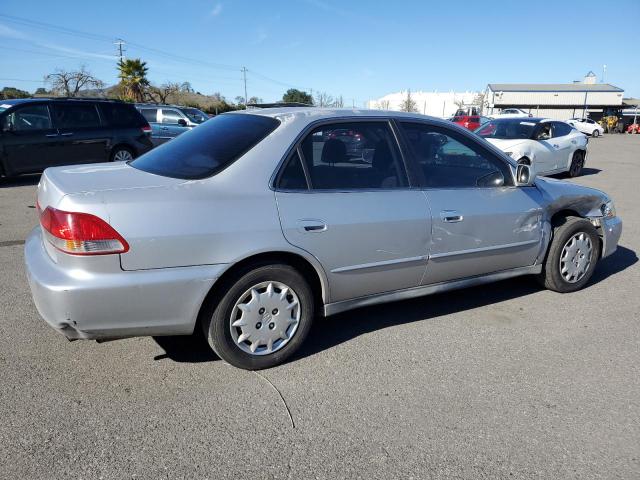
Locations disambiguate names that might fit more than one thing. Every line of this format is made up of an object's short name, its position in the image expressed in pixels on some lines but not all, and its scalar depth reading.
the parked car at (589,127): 38.78
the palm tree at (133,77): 45.94
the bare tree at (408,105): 70.00
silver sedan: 2.60
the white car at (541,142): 11.09
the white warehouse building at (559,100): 62.69
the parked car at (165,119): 14.77
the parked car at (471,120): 26.98
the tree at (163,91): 50.56
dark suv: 9.31
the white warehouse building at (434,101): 79.21
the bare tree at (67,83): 53.38
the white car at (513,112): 40.84
